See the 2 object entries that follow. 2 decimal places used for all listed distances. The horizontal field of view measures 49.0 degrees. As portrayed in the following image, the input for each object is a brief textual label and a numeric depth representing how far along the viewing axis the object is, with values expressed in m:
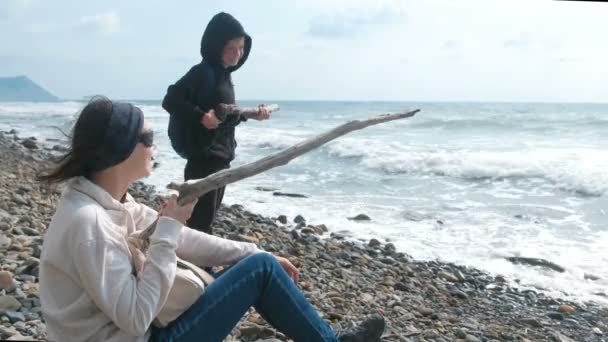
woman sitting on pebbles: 1.97
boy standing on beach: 3.90
